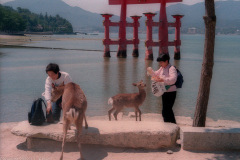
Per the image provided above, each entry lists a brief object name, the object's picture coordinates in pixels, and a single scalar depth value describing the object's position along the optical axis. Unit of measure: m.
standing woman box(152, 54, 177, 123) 4.66
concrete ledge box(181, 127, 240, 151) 4.38
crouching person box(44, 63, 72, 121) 4.61
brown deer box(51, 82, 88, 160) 4.17
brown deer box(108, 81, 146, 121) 5.97
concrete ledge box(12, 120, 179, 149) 4.50
